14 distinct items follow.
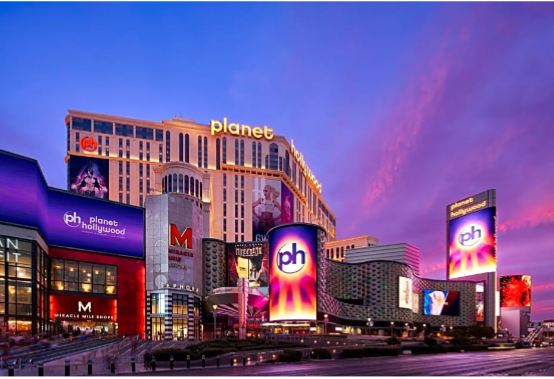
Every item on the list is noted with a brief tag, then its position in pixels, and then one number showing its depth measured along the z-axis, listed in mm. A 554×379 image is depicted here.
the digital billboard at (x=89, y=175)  155750
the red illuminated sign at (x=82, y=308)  68812
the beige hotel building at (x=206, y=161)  160000
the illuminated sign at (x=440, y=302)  140500
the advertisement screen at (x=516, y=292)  175500
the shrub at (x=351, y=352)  52494
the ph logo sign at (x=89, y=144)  158125
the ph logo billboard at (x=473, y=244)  115312
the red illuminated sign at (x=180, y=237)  80125
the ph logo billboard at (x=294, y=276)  89062
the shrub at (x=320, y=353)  50344
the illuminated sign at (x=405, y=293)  124250
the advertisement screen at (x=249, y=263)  104062
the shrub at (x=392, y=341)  68575
